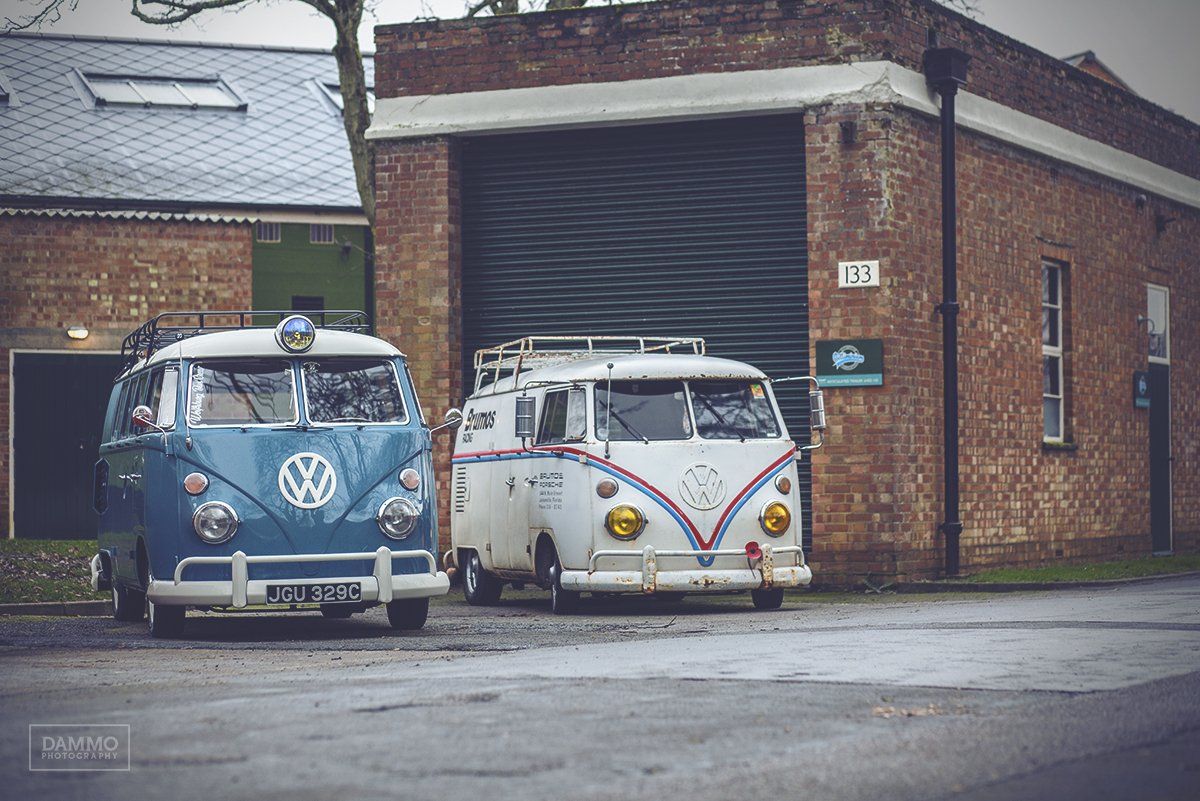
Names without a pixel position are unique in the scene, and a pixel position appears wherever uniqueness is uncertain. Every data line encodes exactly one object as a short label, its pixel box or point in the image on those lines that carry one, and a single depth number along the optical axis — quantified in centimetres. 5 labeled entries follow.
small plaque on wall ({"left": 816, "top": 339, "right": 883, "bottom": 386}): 1888
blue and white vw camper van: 1314
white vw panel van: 1541
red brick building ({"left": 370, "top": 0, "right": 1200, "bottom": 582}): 1906
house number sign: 1894
